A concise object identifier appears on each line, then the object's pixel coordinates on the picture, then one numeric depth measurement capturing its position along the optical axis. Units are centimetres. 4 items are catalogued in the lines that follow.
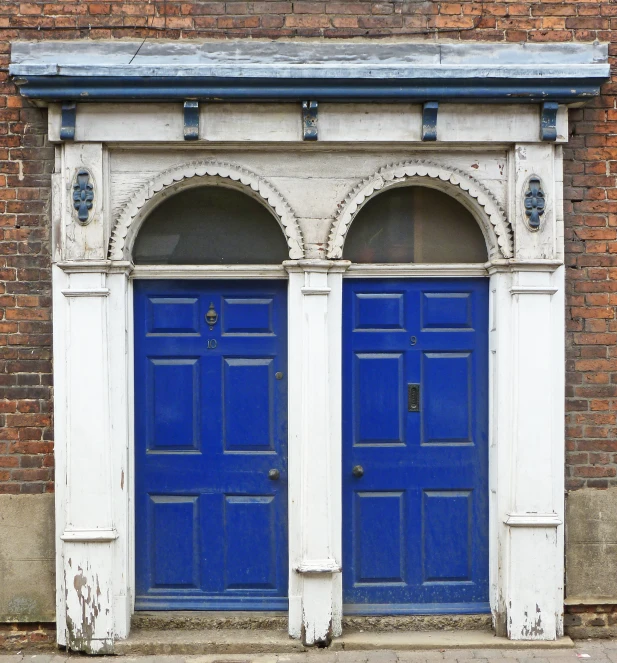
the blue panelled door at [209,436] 556
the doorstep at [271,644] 532
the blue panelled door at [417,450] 559
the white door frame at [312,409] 530
